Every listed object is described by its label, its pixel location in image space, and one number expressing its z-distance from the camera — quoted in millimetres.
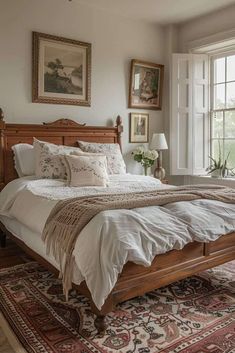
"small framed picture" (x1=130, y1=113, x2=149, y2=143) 4902
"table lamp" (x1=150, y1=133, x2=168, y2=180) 4727
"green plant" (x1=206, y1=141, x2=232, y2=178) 4766
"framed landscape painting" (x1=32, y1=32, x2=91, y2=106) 4027
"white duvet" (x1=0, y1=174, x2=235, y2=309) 1857
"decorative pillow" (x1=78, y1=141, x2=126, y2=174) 4035
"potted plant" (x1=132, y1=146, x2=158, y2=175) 4613
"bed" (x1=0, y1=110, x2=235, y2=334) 2004
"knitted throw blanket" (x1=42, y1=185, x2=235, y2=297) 2051
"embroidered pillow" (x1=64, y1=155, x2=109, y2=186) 3307
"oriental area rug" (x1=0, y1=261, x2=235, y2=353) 1880
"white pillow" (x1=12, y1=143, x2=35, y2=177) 3678
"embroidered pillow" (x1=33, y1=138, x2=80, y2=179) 3529
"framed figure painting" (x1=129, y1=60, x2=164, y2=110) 4832
